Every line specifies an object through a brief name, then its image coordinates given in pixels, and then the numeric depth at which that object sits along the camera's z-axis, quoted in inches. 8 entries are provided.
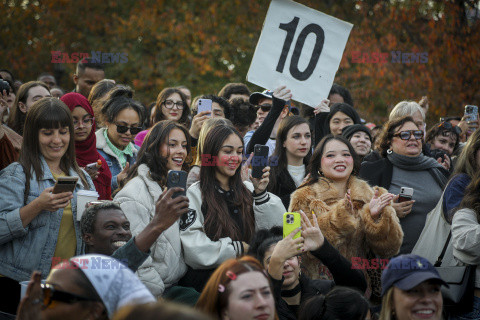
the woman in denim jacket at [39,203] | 420.2
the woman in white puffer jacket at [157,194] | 441.8
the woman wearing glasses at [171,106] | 668.7
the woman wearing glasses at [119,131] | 589.3
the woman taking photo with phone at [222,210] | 458.6
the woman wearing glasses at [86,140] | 524.4
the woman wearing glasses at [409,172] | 550.9
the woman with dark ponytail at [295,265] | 411.5
